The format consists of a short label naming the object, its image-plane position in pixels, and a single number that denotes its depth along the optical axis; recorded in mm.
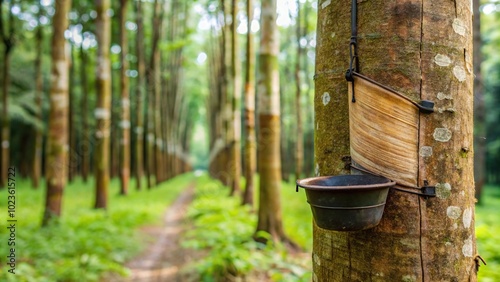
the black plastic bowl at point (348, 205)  1130
